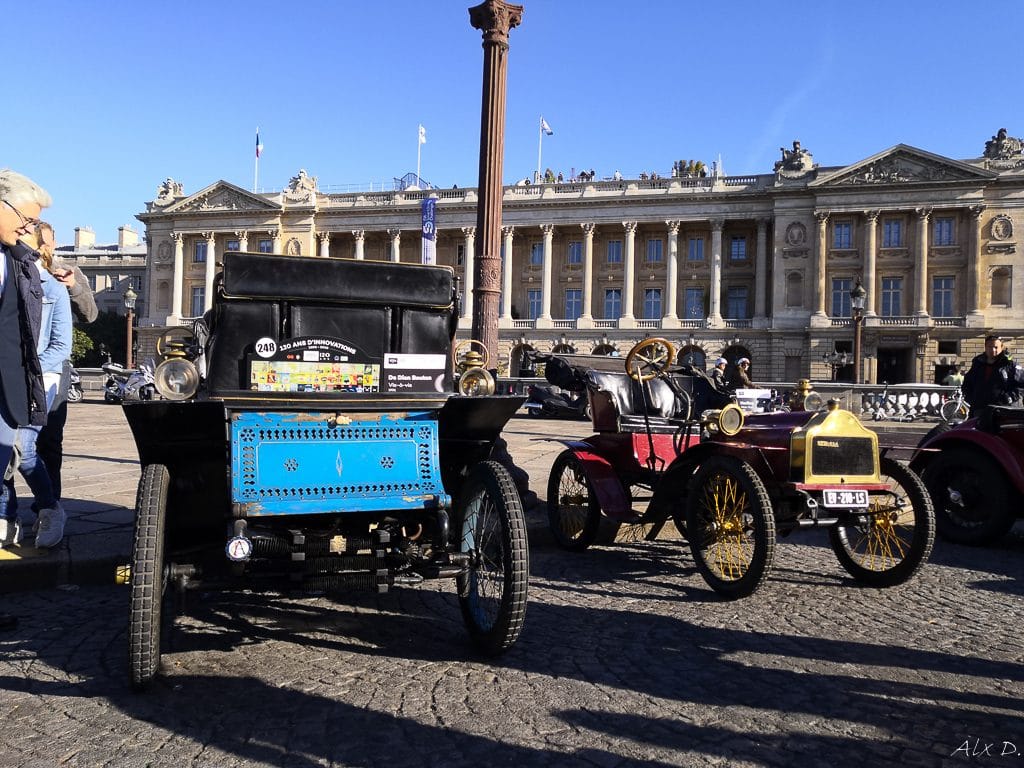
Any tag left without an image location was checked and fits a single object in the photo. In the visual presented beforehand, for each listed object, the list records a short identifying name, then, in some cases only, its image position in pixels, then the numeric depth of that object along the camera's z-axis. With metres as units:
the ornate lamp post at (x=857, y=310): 24.78
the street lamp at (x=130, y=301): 33.88
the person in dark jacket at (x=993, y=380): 7.81
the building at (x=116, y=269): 76.19
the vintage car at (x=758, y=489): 4.90
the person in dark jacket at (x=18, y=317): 4.19
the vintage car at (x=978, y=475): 6.61
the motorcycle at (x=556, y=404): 27.62
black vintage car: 3.35
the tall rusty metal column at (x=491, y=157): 7.89
